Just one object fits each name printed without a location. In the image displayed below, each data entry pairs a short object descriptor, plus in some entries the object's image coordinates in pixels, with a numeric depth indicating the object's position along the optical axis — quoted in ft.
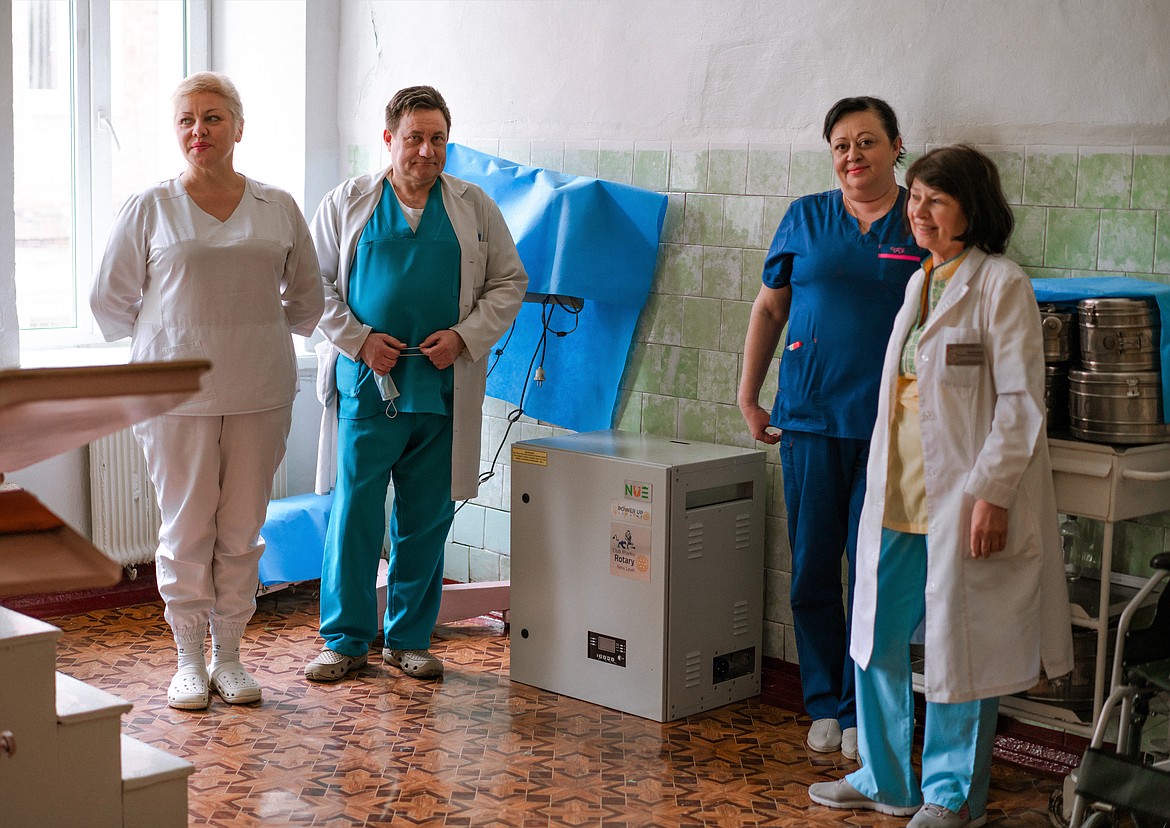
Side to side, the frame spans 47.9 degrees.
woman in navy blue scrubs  10.86
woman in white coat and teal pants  8.91
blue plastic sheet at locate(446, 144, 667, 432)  13.56
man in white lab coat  12.68
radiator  15.35
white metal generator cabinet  12.12
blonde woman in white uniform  11.69
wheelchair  8.16
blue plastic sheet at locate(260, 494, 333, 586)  15.40
